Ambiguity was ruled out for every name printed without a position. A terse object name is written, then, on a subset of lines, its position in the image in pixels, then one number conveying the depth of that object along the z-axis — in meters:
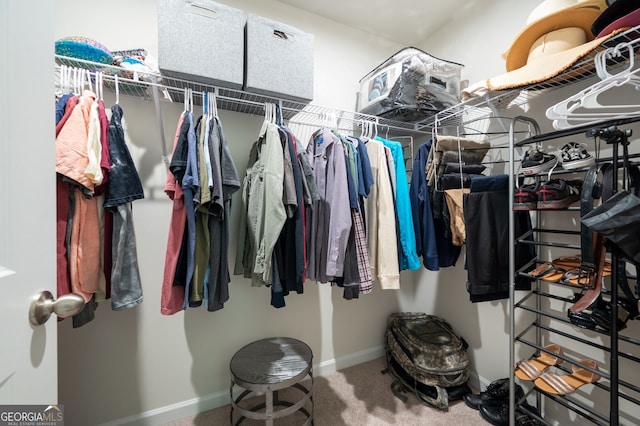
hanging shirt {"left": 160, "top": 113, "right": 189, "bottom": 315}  1.08
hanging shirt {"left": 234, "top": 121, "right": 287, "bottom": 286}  1.11
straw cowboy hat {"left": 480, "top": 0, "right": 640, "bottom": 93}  1.02
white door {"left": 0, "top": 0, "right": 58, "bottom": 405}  0.40
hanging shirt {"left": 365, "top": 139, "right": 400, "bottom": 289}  1.34
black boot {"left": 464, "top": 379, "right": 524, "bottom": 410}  1.48
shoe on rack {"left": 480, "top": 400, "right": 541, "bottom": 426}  1.30
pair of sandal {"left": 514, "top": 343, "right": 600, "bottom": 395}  1.06
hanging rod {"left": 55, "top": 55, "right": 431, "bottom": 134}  1.13
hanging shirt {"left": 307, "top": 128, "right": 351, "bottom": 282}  1.22
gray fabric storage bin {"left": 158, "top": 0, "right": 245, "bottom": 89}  1.09
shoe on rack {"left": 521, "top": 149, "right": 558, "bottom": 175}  1.16
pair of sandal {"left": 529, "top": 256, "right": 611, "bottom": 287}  0.98
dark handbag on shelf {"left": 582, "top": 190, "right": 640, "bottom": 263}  0.79
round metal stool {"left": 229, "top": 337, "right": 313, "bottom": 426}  1.21
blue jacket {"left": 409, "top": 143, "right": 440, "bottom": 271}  1.50
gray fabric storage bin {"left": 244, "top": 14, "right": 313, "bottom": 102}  1.25
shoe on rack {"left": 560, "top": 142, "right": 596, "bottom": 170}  1.05
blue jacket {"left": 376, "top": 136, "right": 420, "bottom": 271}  1.43
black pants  1.30
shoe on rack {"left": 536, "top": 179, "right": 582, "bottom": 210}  1.07
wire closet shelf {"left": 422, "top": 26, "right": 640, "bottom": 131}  0.94
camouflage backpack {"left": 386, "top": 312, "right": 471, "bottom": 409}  1.58
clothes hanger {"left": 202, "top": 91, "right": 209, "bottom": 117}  1.19
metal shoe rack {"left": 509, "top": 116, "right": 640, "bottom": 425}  0.87
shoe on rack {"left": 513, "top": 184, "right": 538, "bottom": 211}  1.15
